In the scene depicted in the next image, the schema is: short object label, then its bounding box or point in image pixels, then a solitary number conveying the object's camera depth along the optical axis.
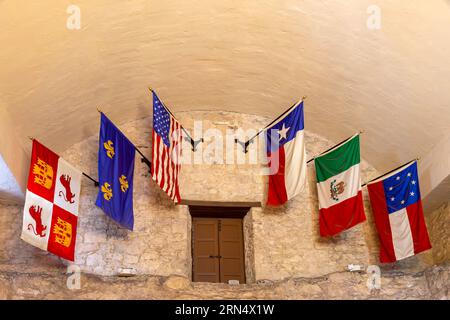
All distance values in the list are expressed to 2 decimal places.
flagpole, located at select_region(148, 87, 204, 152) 9.81
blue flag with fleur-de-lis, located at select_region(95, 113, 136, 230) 7.86
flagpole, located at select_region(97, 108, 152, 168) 9.43
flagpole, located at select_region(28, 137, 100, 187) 8.79
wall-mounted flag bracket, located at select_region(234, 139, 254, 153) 9.95
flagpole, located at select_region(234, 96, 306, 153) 9.95
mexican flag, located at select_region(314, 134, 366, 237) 8.41
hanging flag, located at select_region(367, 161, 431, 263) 8.25
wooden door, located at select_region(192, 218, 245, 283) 9.11
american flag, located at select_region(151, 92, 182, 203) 8.16
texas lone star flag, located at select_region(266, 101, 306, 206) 8.52
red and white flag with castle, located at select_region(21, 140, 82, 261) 7.32
